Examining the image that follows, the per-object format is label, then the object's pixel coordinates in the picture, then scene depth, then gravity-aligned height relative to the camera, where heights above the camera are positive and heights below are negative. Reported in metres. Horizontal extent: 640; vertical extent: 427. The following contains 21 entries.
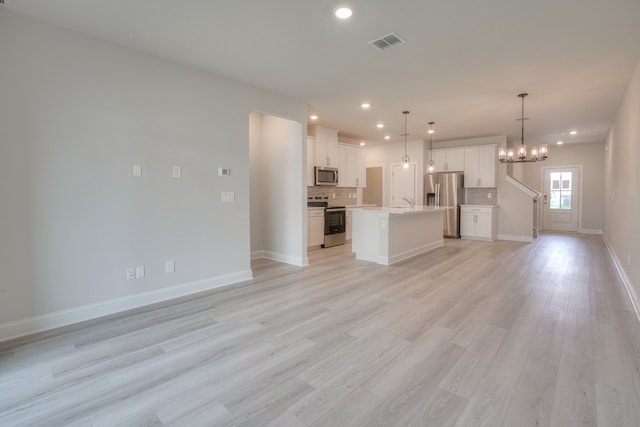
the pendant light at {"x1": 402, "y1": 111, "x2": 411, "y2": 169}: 5.79 +1.69
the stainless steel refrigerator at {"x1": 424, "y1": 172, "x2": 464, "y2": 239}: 8.20 +0.18
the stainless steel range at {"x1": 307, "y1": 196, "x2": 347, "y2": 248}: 6.84 -0.45
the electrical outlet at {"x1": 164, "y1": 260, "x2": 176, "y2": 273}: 3.56 -0.76
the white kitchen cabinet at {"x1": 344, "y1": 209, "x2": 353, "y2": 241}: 7.49 -0.55
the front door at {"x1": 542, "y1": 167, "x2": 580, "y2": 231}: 9.55 +0.10
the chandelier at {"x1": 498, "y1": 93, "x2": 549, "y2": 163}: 5.41 +0.86
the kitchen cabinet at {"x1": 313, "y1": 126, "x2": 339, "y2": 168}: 6.81 +1.28
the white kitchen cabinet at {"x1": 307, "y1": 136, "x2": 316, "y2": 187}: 6.68 +1.02
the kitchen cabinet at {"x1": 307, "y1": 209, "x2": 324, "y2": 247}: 6.50 -0.55
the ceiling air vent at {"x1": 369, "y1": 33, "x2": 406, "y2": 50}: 2.97 +1.62
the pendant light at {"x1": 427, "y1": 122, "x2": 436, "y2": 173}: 6.47 +1.70
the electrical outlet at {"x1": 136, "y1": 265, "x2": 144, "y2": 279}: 3.33 -0.76
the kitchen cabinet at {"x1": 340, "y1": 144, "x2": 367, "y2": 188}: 7.74 +0.94
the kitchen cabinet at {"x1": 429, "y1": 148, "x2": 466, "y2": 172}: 8.36 +1.20
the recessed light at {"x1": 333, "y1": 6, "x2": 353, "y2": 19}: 2.51 +1.61
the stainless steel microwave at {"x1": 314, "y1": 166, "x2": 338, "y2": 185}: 6.80 +0.62
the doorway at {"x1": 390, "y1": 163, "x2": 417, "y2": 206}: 8.82 +0.52
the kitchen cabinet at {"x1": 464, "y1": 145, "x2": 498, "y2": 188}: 7.91 +0.93
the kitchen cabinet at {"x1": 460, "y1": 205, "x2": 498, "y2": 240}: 7.86 -0.54
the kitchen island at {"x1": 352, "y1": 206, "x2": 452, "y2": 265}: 5.28 -0.60
